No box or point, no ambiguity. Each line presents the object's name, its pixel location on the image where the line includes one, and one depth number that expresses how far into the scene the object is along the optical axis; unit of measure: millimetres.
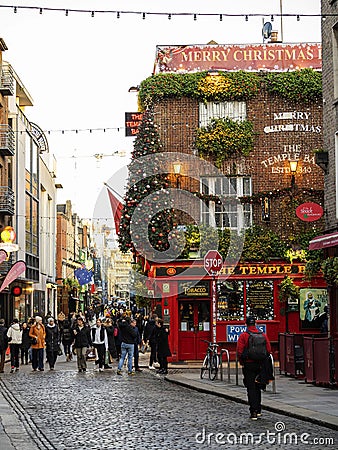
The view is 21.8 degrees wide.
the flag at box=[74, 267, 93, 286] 61594
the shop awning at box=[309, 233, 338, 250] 21734
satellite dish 35634
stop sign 25391
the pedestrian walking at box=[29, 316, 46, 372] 29203
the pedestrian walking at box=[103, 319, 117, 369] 29395
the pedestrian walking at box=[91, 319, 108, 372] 28281
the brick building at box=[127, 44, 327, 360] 32781
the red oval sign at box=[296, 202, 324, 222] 26875
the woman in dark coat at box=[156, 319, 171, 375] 27203
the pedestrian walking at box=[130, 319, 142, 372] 28188
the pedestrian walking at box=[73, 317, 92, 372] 27891
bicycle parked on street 23064
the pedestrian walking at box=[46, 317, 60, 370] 30109
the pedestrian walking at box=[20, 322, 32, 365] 30891
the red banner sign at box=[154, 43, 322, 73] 33994
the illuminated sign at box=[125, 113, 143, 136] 34594
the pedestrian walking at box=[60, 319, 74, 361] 35375
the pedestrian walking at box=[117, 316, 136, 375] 26375
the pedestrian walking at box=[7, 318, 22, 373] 30031
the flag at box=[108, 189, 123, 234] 32938
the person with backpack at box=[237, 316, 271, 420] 14773
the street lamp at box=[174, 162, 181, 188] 32938
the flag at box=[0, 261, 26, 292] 35000
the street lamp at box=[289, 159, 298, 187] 32281
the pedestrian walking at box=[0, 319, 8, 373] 28347
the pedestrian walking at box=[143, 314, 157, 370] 29562
